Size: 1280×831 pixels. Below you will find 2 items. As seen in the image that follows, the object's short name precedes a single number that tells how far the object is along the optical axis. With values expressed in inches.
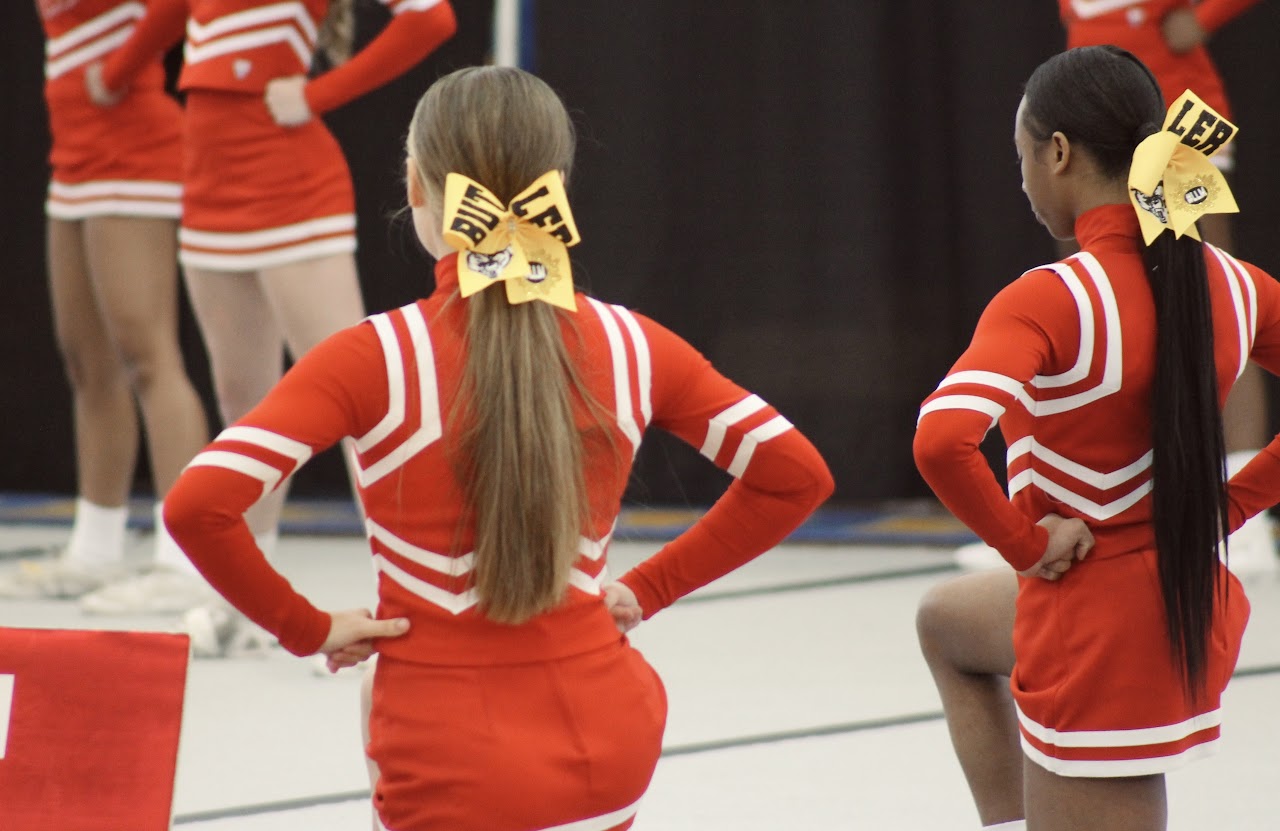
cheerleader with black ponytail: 404.6
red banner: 410.4
